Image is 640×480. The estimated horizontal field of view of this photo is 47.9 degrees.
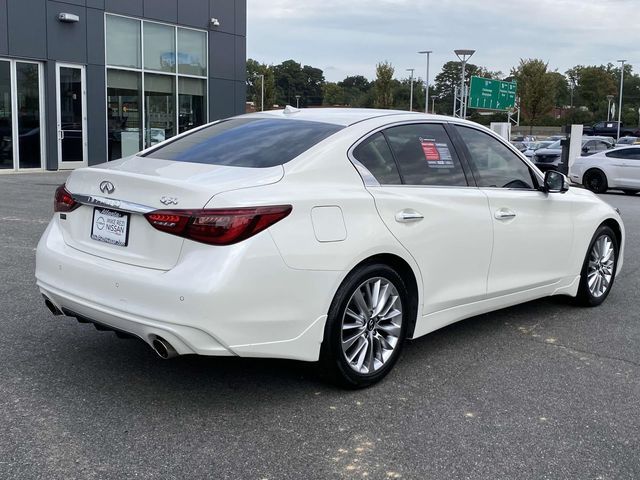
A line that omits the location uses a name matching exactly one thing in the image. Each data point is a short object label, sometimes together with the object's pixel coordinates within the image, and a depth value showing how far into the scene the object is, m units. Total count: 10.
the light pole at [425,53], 54.54
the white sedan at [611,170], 19.72
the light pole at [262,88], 69.68
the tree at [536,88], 58.91
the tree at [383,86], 59.59
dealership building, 18.55
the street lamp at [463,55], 23.60
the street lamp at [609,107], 80.75
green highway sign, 28.58
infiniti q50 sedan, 3.43
